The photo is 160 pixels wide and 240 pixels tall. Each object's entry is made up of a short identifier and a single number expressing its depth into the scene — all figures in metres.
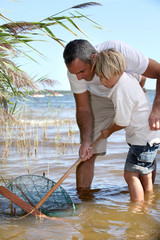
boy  2.51
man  2.72
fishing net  2.85
